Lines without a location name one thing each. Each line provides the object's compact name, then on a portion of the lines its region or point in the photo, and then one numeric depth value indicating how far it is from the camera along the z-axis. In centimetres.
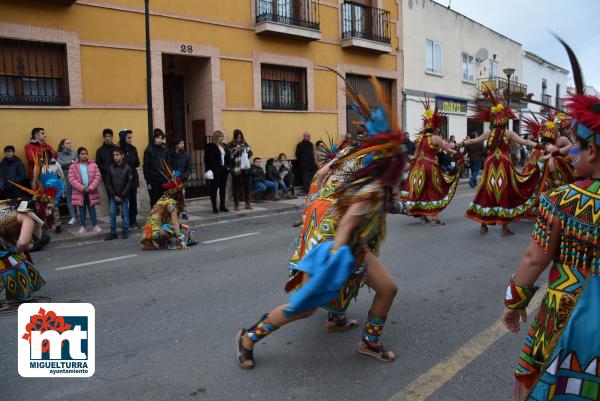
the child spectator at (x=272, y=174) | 1404
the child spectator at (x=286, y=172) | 1449
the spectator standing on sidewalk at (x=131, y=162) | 981
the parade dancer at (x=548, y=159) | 790
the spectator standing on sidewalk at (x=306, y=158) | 1498
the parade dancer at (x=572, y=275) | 211
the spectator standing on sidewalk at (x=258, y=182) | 1349
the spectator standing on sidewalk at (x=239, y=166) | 1222
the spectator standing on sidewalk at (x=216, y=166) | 1182
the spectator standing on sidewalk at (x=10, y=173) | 927
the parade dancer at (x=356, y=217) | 270
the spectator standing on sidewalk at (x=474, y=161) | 1734
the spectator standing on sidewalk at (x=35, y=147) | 996
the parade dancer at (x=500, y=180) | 796
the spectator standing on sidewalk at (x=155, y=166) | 1027
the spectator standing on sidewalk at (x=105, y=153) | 1039
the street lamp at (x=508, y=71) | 1933
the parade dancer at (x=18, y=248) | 461
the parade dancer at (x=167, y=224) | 778
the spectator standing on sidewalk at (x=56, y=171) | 938
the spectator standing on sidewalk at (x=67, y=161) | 1021
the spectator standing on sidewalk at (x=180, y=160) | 1088
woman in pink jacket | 952
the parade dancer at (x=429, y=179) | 902
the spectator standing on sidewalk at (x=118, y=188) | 921
